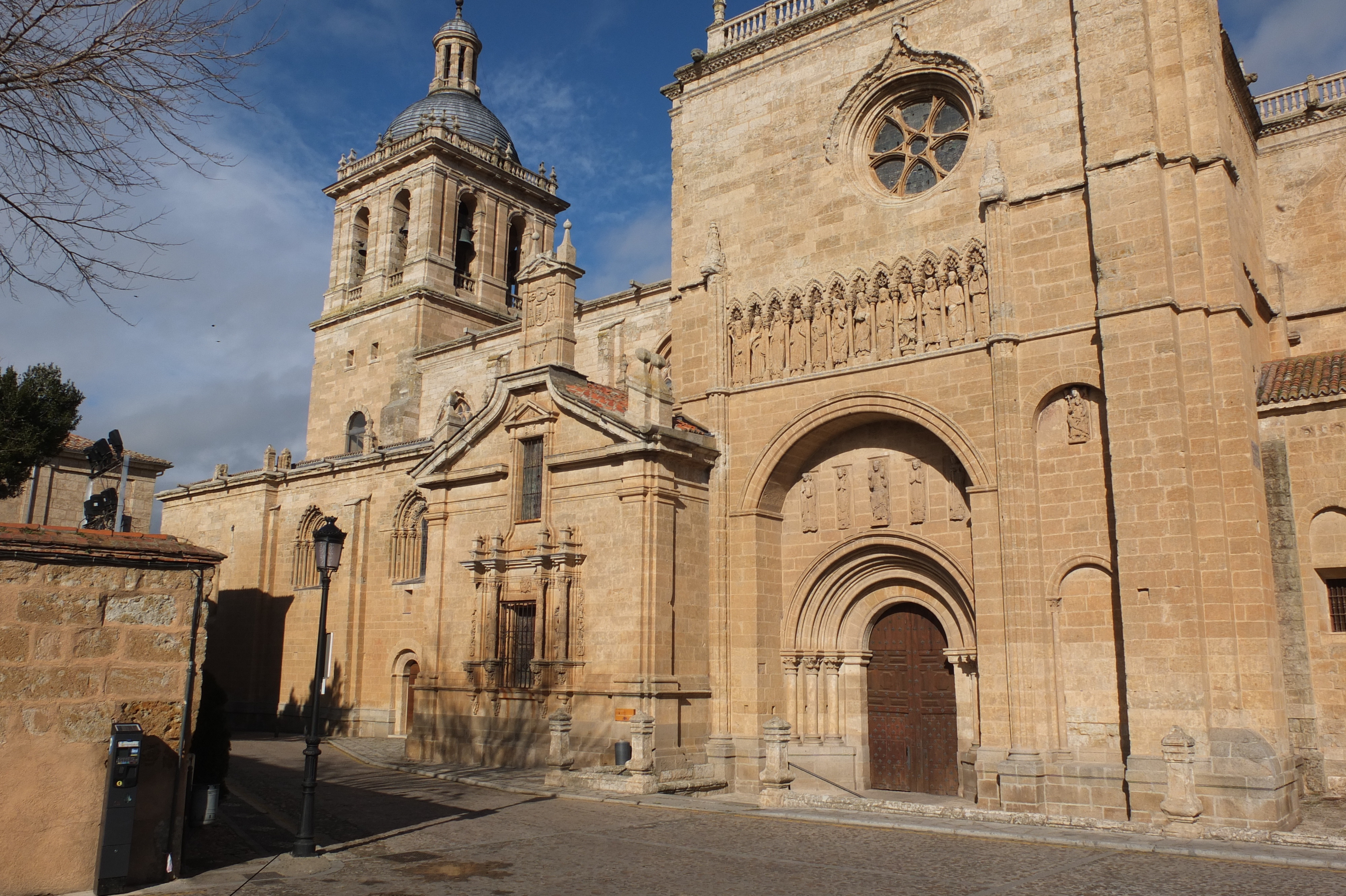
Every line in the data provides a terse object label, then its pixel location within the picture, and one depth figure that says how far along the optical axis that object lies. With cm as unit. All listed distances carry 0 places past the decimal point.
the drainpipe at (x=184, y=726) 921
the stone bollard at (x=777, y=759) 1494
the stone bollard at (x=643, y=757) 1611
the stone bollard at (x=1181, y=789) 1227
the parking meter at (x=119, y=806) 855
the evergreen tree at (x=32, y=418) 2475
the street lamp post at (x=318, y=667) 1080
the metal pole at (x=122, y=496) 1280
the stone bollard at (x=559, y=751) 1681
